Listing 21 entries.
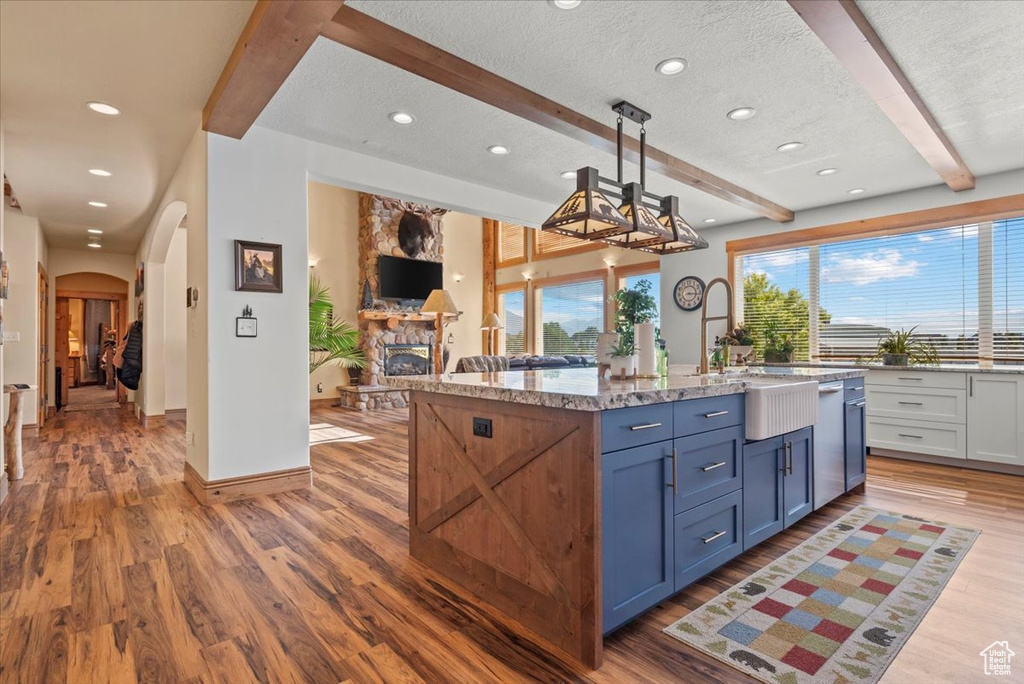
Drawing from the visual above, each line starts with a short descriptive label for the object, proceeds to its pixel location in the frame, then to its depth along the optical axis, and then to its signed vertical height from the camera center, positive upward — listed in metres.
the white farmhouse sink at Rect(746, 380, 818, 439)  2.35 -0.33
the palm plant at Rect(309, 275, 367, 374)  7.65 +0.06
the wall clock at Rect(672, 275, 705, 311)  6.59 +0.62
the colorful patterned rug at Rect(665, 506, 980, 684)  1.68 -1.05
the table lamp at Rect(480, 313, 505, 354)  9.15 +0.32
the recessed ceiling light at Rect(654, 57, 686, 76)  2.71 +1.47
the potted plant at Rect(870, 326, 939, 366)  4.80 -0.10
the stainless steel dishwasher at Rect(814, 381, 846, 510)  3.07 -0.67
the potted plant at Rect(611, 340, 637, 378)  2.29 -0.09
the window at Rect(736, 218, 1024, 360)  4.56 +0.49
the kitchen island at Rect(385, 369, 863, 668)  1.67 -0.58
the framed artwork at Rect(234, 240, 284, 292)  3.40 +0.50
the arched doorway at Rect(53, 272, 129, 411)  9.09 +0.08
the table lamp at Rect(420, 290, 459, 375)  5.84 +0.42
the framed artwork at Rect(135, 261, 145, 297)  6.92 +0.87
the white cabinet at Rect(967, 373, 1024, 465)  4.10 -0.64
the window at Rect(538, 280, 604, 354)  9.51 +0.46
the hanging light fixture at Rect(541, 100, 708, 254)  2.71 +0.68
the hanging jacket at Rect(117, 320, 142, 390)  7.03 -0.23
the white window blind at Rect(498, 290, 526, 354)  10.95 +0.46
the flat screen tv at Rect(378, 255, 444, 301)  9.05 +1.14
